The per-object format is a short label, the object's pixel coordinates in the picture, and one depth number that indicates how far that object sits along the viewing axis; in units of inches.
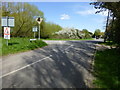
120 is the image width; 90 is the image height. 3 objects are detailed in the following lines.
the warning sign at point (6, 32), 344.7
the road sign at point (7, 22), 354.2
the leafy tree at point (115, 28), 269.1
